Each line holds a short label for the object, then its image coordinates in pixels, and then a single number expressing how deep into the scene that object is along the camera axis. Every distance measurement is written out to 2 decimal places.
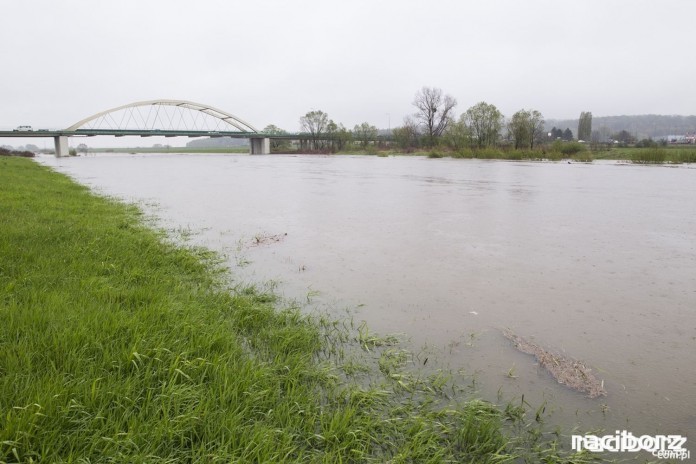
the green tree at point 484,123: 63.56
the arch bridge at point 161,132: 78.50
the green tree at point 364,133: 99.62
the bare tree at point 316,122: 107.31
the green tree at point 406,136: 84.85
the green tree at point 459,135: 64.12
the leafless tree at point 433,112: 79.38
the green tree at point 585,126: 92.94
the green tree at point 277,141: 104.50
